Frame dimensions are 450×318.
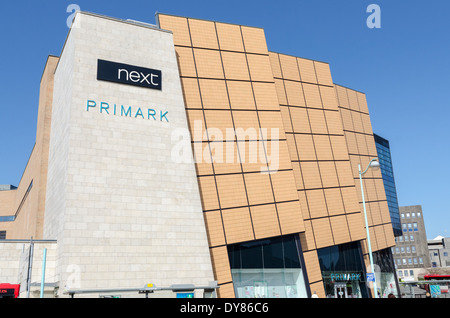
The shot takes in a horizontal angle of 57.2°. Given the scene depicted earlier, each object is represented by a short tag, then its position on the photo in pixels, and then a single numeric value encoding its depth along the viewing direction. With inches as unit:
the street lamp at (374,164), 976.3
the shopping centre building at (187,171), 1062.4
